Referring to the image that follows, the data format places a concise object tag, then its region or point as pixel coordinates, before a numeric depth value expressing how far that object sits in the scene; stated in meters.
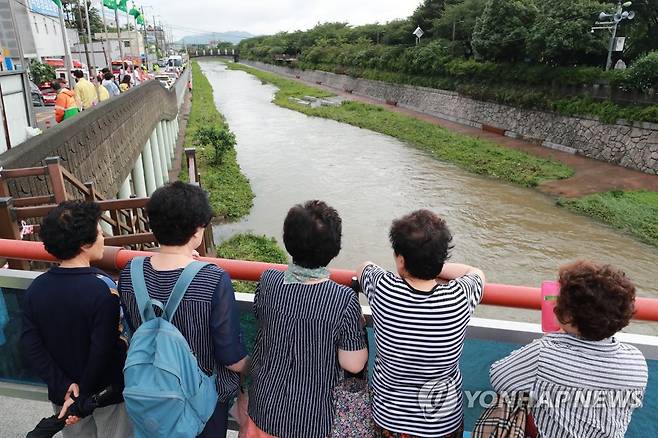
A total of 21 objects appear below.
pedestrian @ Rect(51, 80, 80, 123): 8.05
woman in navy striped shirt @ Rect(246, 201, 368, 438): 1.54
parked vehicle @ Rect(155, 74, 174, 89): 30.73
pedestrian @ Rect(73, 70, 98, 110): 9.16
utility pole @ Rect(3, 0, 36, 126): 6.53
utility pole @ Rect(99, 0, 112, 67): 19.94
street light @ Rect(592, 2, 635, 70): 14.54
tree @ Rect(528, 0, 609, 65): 16.28
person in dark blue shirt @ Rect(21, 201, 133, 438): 1.69
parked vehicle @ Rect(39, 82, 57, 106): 19.54
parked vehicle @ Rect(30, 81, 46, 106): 17.68
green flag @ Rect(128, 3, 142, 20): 30.05
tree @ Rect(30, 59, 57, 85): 24.70
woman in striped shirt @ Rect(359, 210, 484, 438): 1.51
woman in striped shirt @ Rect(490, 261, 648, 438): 1.36
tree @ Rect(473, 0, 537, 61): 19.55
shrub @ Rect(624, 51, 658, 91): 13.96
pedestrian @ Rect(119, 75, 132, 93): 16.95
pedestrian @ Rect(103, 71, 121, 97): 13.30
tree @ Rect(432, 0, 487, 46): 26.16
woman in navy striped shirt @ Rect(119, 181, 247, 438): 1.58
